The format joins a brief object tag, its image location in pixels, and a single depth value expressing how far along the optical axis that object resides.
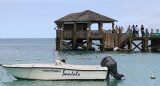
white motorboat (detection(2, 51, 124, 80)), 24.50
